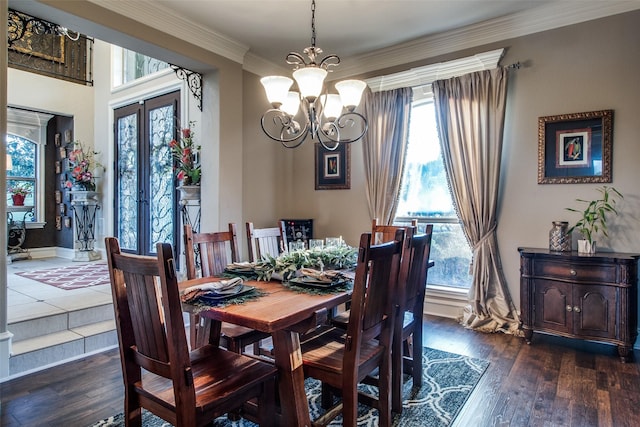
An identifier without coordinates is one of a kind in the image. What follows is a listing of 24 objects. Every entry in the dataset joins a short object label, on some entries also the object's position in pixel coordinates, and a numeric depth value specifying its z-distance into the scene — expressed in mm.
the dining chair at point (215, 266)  2115
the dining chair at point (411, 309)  2082
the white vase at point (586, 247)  3066
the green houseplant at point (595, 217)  3104
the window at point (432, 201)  4023
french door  5008
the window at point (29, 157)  6355
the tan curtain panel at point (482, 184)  3582
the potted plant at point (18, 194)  6324
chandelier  2430
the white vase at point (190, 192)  4176
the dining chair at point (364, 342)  1636
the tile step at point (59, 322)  2898
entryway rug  4363
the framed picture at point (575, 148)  3162
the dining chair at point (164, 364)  1279
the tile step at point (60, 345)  2665
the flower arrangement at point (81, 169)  6020
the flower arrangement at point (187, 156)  4215
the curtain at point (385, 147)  4195
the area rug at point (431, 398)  2059
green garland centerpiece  2197
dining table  1529
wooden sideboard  2811
